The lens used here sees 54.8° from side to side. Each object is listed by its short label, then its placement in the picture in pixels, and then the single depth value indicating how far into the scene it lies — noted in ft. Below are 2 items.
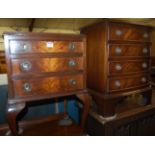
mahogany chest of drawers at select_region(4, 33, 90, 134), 3.41
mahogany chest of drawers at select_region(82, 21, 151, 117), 4.25
